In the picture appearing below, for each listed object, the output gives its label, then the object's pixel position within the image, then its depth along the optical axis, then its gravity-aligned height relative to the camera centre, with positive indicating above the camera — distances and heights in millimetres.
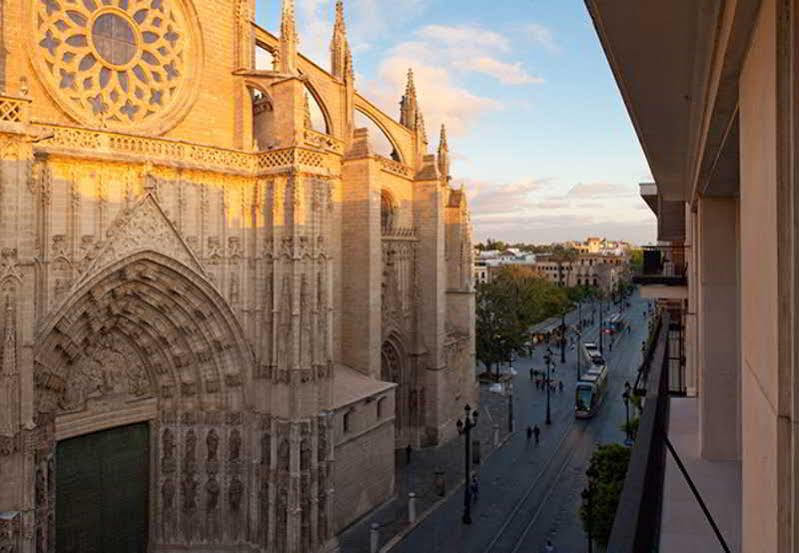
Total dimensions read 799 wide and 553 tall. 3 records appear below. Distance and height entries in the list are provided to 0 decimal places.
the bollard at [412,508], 18250 -7186
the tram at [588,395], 30594 -6440
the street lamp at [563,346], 47719 -6054
